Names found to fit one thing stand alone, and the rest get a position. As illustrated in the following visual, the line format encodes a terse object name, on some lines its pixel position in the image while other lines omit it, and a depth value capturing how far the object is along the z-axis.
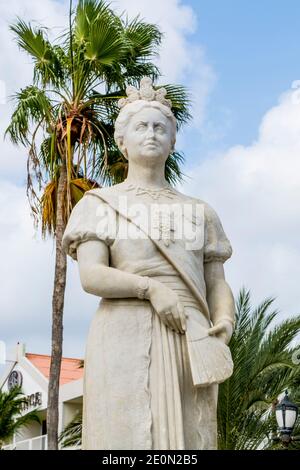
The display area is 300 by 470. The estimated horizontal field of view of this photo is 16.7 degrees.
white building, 33.53
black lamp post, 13.33
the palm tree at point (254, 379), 16.33
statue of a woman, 6.09
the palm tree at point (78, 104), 19.58
